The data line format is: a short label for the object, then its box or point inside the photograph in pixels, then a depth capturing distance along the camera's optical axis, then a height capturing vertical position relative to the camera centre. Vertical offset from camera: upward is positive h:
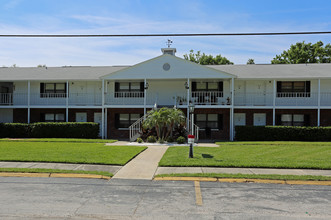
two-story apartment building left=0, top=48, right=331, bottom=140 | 22.20 +1.02
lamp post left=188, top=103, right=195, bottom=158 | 11.70 -1.32
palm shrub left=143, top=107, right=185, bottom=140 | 18.40 -0.82
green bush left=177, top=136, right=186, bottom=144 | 18.14 -1.98
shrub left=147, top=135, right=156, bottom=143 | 18.53 -1.98
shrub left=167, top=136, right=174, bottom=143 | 18.69 -1.98
